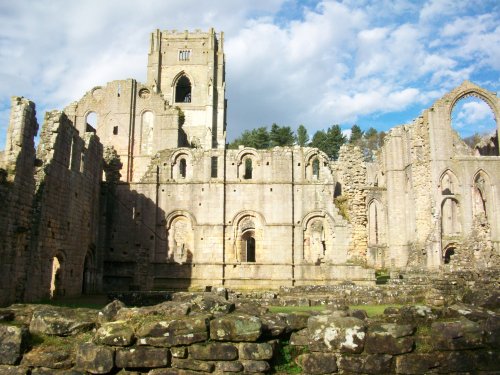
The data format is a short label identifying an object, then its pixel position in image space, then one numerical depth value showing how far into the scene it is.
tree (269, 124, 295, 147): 68.81
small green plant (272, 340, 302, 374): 5.84
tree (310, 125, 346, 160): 73.62
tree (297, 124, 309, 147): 74.88
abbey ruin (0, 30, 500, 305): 16.77
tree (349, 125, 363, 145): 85.75
